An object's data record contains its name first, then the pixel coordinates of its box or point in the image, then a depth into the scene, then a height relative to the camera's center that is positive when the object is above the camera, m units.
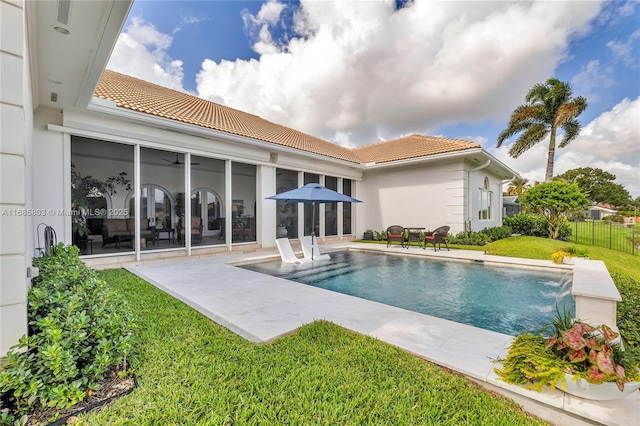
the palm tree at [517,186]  51.50 +4.85
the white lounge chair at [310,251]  10.72 -1.58
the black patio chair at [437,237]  12.44 -1.19
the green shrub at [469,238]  13.51 -1.39
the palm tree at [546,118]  19.78 +7.02
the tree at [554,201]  15.22 +0.56
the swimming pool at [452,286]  5.23 -1.98
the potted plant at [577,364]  2.29 -1.41
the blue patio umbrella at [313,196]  9.69 +0.57
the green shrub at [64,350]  2.29 -1.31
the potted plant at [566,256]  8.91 -1.48
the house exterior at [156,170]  2.66 +1.68
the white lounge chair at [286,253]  10.16 -1.59
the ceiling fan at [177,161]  12.55 +2.35
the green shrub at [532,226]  17.11 -0.99
